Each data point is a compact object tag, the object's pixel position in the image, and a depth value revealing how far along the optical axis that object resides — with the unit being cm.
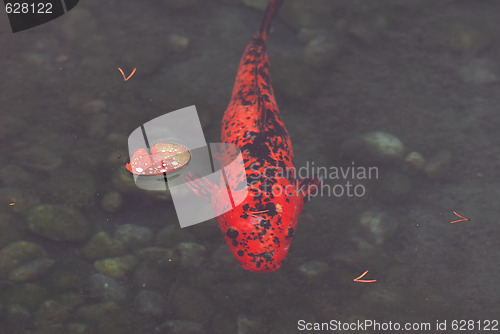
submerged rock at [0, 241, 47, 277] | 419
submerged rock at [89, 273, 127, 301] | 417
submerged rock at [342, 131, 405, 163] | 548
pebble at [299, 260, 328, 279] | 457
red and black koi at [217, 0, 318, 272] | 424
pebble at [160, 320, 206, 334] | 399
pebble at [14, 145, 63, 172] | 499
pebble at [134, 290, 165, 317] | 410
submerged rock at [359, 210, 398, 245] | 487
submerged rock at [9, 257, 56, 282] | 412
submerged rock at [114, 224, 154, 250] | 458
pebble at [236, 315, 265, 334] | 408
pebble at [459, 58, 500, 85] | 649
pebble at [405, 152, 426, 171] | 544
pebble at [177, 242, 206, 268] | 451
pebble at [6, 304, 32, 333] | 381
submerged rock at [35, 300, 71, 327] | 388
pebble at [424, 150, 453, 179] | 543
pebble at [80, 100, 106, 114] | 559
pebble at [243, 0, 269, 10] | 738
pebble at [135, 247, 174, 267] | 447
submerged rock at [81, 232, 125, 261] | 446
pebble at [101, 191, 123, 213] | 479
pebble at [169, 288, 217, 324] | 413
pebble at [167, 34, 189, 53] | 669
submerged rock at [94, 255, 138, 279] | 434
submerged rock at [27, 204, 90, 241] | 448
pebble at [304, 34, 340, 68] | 662
